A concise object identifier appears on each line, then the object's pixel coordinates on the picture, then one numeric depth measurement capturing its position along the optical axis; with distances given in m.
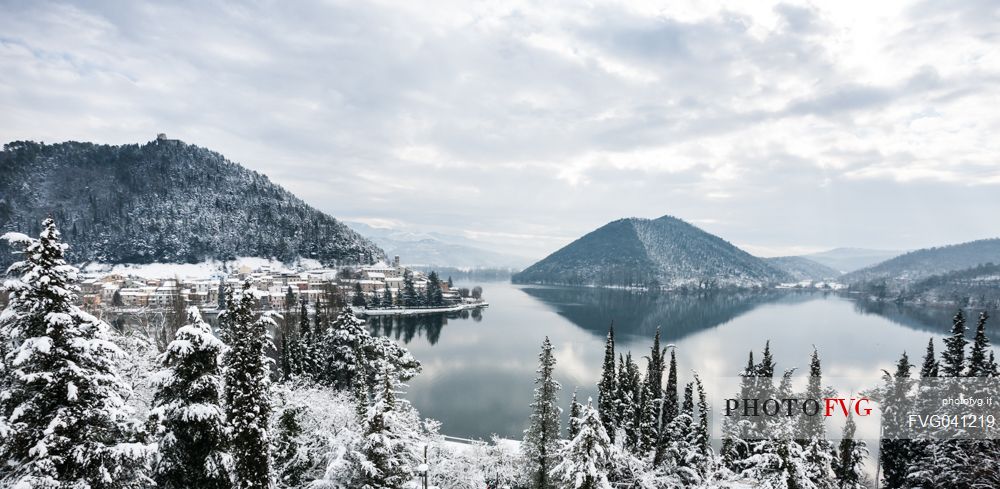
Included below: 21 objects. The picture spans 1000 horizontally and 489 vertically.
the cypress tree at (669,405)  41.25
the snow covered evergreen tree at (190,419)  13.12
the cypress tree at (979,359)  30.35
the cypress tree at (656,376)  47.62
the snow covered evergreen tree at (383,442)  17.70
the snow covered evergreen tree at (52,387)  10.75
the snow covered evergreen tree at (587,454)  18.20
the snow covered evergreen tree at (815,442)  26.04
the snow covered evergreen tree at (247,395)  14.94
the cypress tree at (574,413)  24.42
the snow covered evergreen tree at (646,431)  33.69
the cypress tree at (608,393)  37.63
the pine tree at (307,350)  49.78
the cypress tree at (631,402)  38.06
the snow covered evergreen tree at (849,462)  32.25
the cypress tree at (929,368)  36.00
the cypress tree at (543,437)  27.73
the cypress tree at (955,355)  32.22
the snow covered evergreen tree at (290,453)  20.97
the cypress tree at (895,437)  33.12
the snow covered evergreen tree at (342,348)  41.81
